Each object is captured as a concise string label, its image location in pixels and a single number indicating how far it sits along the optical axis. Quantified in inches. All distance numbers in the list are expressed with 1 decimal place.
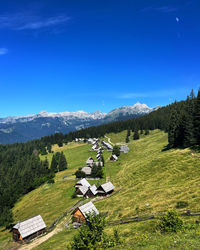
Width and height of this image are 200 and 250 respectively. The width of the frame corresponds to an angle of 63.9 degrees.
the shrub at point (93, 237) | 690.2
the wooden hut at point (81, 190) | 2365.9
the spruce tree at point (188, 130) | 2556.6
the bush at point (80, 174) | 3085.6
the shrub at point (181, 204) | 1189.1
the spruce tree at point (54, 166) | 4356.8
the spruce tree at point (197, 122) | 2385.6
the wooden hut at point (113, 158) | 3900.1
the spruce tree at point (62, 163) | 4186.8
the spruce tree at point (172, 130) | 3099.2
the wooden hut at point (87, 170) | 3231.8
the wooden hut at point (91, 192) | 2330.2
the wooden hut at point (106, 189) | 2201.0
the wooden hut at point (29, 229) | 1581.0
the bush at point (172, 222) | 800.9
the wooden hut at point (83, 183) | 2589.6
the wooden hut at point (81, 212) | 1627.6
